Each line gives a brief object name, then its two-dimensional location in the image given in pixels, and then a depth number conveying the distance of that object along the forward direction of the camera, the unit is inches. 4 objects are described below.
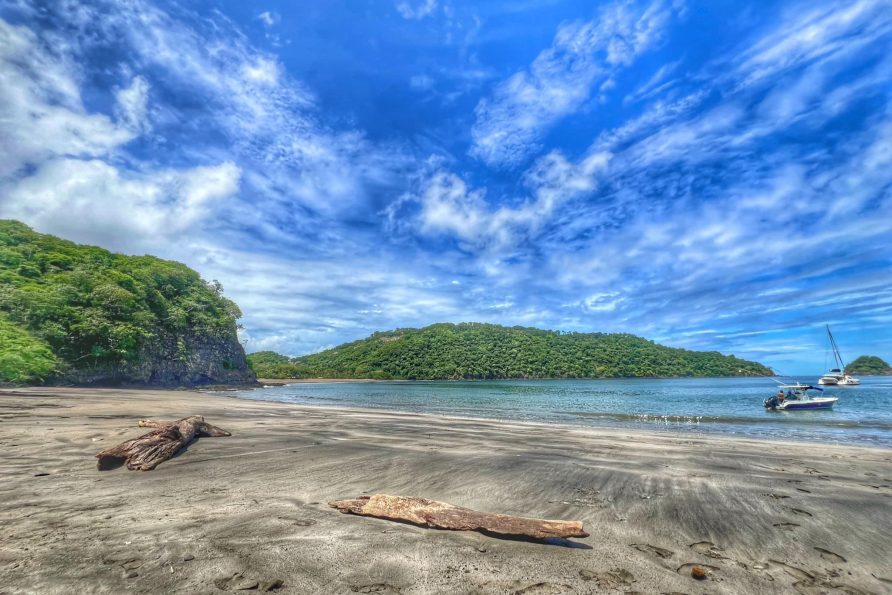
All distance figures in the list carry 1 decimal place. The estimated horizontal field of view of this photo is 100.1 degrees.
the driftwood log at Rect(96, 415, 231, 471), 328.5
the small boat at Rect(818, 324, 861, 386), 3721.2
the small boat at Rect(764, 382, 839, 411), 1476.4
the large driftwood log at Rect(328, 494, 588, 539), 205.8
